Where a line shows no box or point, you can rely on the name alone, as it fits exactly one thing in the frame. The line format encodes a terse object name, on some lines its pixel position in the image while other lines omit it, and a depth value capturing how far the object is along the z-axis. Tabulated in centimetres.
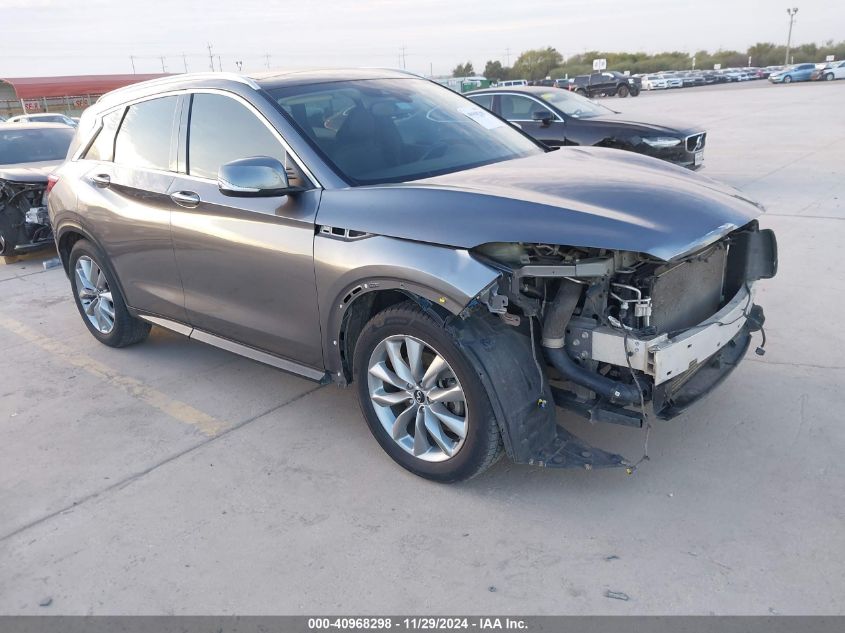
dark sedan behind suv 978
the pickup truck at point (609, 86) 4620
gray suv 308
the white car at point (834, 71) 5031
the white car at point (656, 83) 5612
